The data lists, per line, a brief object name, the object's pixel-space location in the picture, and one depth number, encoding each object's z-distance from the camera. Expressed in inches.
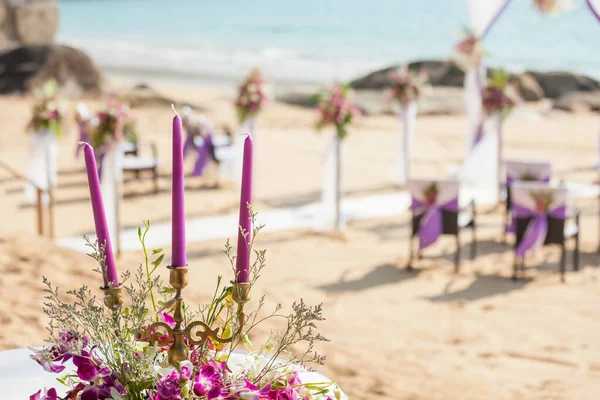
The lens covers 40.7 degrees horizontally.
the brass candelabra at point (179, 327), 67.2
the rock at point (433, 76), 1156.5
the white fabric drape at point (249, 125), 467.2
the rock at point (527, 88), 1050.7
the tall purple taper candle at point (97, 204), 64.8
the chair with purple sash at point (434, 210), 332.5
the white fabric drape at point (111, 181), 346.0
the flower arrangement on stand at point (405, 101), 493.4
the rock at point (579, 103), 936.9
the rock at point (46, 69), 884.6
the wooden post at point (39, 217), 328.5
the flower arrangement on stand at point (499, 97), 447.8
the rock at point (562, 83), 1123.3
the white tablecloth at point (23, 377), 92.1
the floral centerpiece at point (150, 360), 64.5
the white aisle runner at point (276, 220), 378.3
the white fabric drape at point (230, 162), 493.7
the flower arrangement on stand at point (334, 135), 389.7
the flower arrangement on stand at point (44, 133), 434.6
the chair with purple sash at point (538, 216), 317.7
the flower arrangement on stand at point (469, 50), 453.4
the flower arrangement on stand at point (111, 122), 346.9
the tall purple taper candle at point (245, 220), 66.0
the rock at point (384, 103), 916.0
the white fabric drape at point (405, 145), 497.0
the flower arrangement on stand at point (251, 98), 461.4
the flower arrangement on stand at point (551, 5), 339.6
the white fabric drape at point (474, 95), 459.2
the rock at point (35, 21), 1106.7
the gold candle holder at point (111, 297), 67.2
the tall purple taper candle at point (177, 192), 62.6
